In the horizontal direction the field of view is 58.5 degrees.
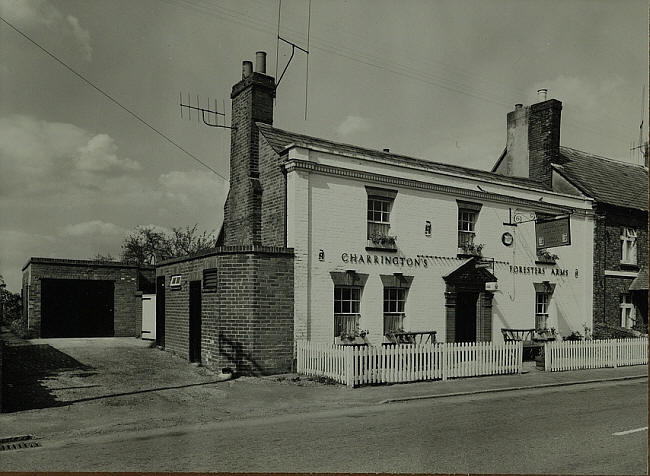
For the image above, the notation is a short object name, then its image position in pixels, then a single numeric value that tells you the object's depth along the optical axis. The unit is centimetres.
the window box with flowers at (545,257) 2111
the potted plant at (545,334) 2056
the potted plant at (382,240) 1685
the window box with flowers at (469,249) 1883
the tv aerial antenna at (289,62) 1210
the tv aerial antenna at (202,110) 1726
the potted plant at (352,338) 1593
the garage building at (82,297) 2356
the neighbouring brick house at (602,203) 2288
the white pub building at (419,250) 1581
